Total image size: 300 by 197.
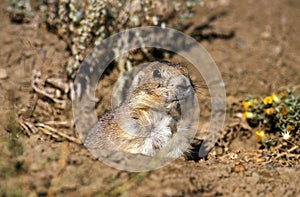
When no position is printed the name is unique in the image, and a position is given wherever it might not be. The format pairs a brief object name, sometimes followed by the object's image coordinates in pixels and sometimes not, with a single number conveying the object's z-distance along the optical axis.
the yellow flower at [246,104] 10.10
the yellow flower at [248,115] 9.96
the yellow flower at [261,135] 9.20
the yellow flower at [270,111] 9.63
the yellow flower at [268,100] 9.64
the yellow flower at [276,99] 9.61
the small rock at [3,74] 10.30
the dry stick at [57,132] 8.78
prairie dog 8.16
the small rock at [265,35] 13.23
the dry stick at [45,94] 10.05
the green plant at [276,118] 9.00
